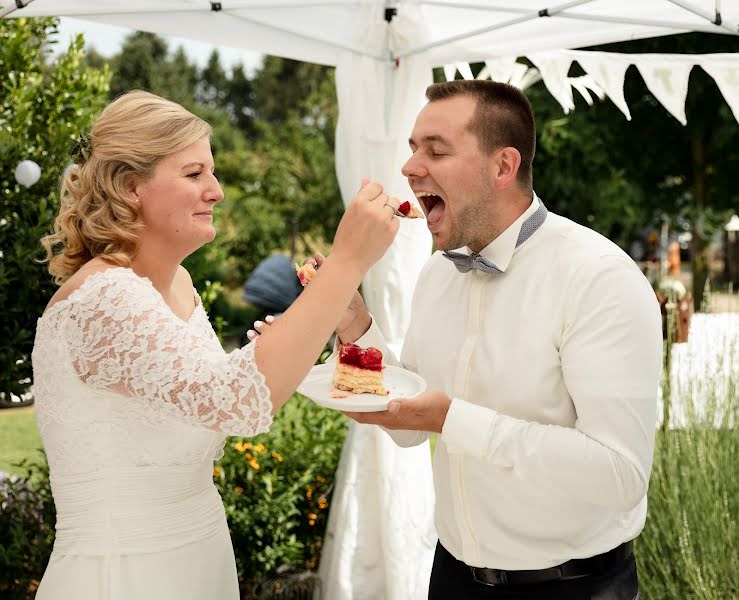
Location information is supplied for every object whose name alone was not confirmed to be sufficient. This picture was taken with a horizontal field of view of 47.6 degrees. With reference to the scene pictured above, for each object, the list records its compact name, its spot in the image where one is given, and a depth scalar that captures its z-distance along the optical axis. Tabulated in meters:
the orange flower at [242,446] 4.96
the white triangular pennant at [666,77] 3.79
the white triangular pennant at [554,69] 4.21
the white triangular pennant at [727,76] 3.57
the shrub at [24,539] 4.38
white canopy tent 3.95
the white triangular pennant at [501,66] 4.20
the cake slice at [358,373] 2.30
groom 2.00
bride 1.91
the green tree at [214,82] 49.81
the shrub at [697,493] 3.62
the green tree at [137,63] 35.06
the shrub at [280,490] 4.64
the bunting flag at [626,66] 3.61
